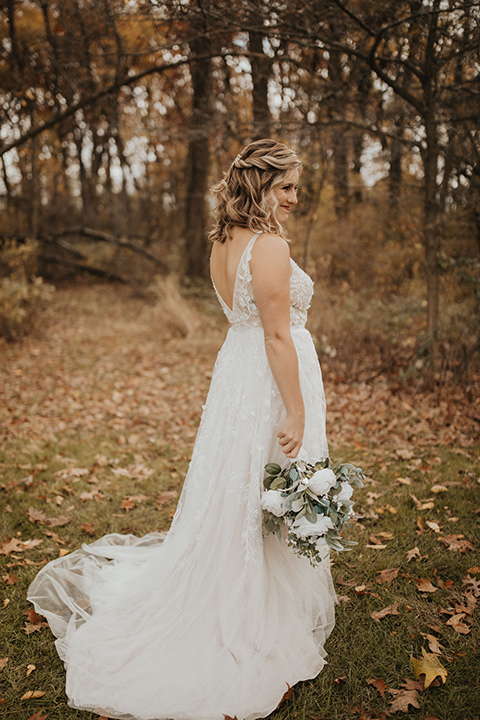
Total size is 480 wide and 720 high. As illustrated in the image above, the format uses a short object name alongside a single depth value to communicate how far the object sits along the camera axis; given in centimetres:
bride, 219
